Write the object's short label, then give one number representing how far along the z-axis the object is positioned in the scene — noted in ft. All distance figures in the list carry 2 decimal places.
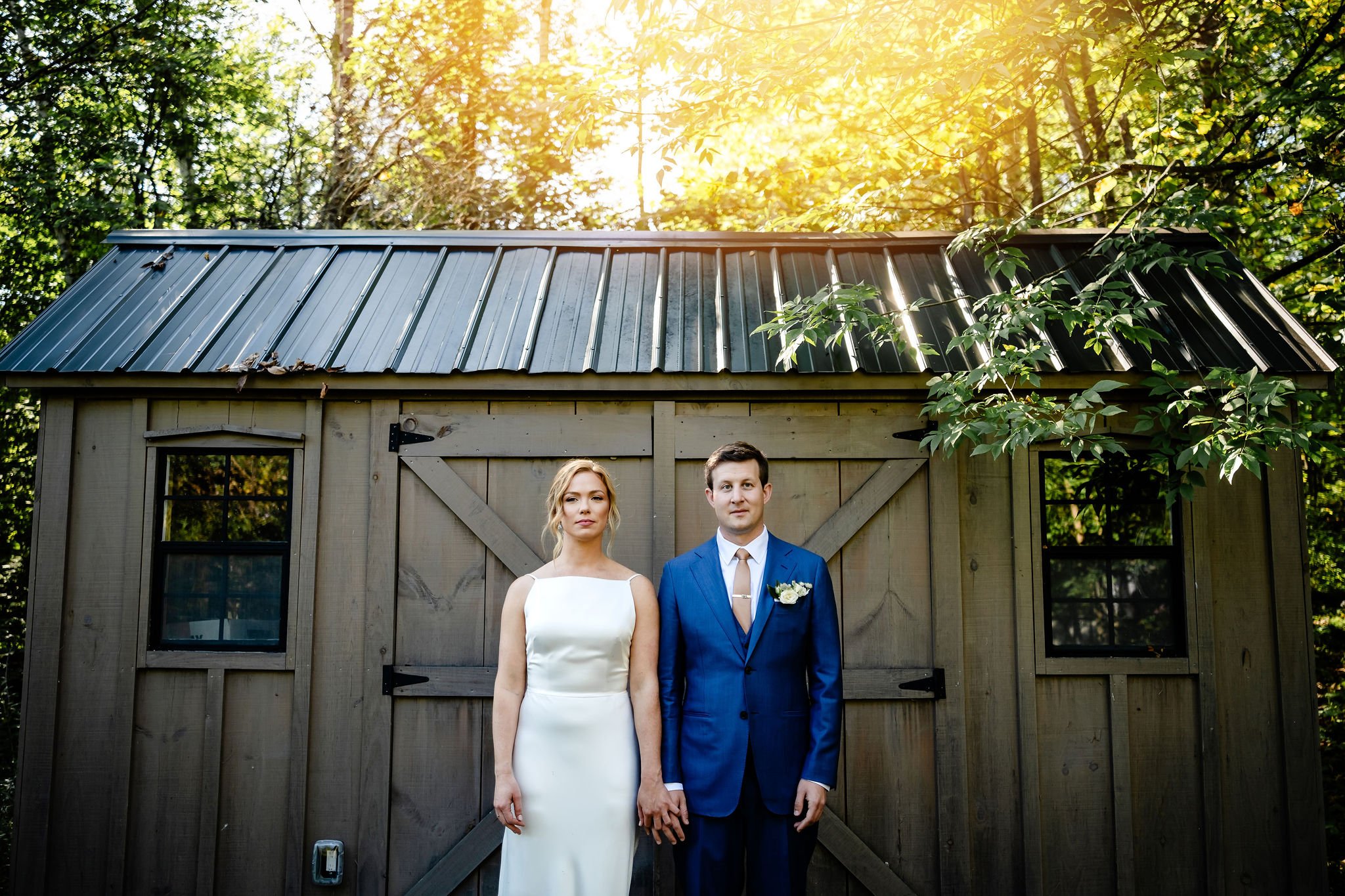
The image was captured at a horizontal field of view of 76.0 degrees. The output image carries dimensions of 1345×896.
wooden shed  14.73
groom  10.96
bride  11.27
